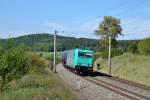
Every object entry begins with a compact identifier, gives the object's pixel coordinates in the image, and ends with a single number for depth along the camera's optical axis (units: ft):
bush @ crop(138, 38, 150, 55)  152.76
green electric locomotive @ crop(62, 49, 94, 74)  72.22
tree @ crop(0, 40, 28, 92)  45.26
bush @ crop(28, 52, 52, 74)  86.30
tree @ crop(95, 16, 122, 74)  134.09
